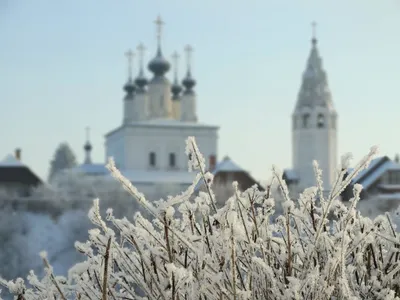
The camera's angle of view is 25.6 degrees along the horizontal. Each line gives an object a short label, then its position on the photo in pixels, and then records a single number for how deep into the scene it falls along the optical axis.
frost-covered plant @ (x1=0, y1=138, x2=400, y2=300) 2.36
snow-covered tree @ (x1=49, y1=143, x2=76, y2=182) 84.44
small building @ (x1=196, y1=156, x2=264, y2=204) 39.53
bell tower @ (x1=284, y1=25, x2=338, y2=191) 52.31
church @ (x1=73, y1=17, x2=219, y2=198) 54.53
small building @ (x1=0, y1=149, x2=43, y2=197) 41.31
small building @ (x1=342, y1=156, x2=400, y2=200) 33.75
